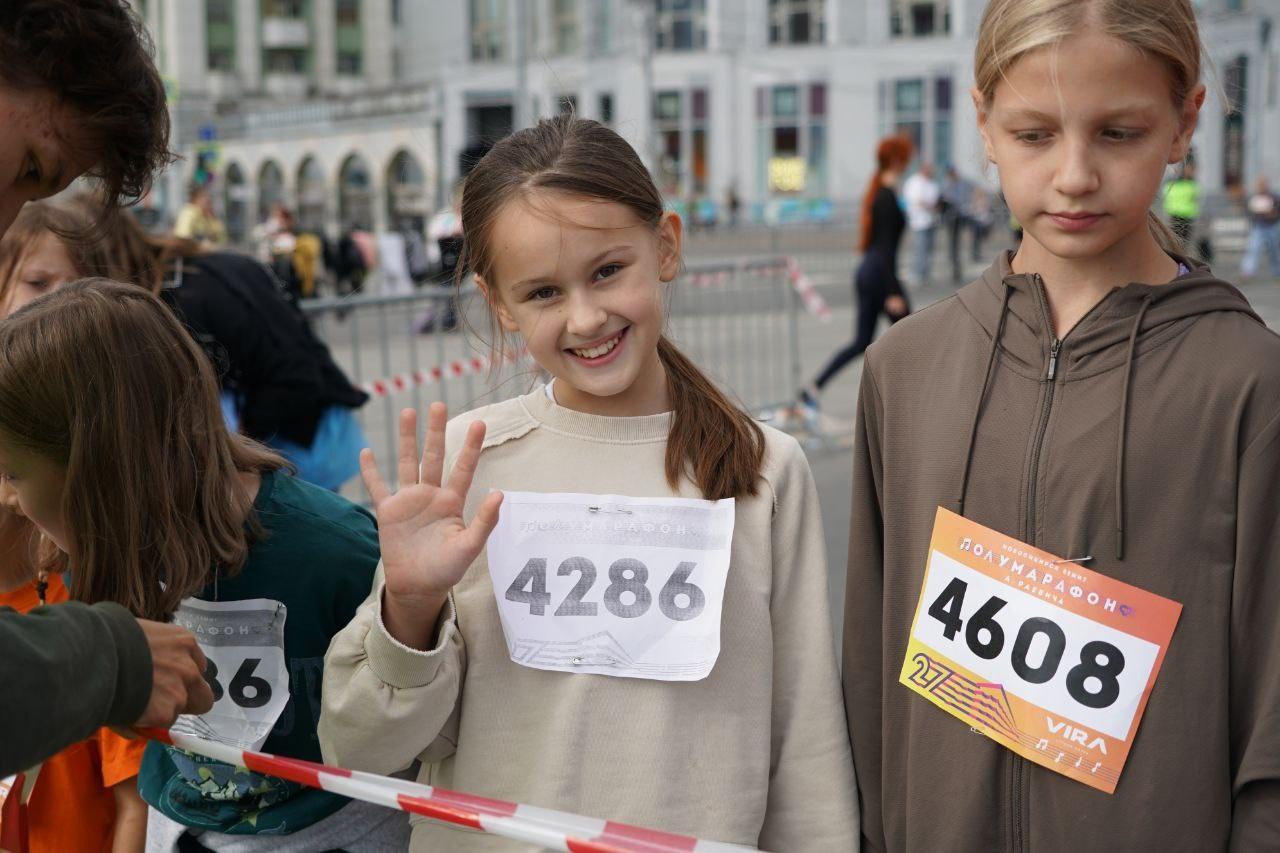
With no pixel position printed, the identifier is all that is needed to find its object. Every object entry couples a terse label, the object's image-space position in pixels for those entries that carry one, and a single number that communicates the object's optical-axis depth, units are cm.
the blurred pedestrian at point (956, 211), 2189
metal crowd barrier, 790
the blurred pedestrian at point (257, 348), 404
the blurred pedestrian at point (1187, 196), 1627
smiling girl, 209
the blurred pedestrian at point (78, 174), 157
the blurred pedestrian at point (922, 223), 2077
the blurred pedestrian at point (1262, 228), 1893
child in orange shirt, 238
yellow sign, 4456
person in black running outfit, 943
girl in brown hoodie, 184
